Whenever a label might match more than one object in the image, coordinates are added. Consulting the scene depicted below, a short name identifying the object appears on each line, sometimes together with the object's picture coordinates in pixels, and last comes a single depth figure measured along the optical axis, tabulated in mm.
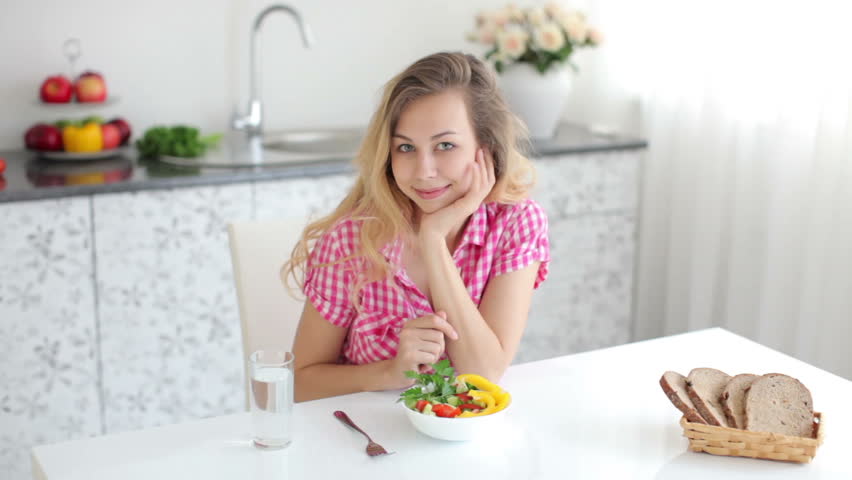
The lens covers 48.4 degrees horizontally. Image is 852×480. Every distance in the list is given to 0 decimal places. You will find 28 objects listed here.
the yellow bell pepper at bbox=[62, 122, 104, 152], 2508
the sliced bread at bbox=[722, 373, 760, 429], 1262
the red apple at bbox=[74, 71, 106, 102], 2564
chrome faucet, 2834
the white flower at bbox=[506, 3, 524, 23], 2854
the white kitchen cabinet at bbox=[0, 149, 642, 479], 2195
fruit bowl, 2559
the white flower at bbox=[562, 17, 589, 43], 2807
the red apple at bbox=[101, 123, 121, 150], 2551
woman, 1535
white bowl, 1208
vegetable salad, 1236
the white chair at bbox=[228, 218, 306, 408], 1728
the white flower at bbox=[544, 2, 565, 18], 2824
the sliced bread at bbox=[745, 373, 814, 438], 1248
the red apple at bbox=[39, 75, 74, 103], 2555
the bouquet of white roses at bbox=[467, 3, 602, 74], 2807
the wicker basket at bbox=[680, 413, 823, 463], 1189
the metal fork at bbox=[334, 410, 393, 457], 1192
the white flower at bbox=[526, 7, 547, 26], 2809
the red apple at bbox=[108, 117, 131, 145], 2619
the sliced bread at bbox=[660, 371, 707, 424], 1241
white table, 1156
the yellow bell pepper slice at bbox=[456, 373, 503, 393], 1326
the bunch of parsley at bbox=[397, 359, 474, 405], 1261
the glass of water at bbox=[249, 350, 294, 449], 1194
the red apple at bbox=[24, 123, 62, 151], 2512
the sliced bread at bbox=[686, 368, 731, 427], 1257
